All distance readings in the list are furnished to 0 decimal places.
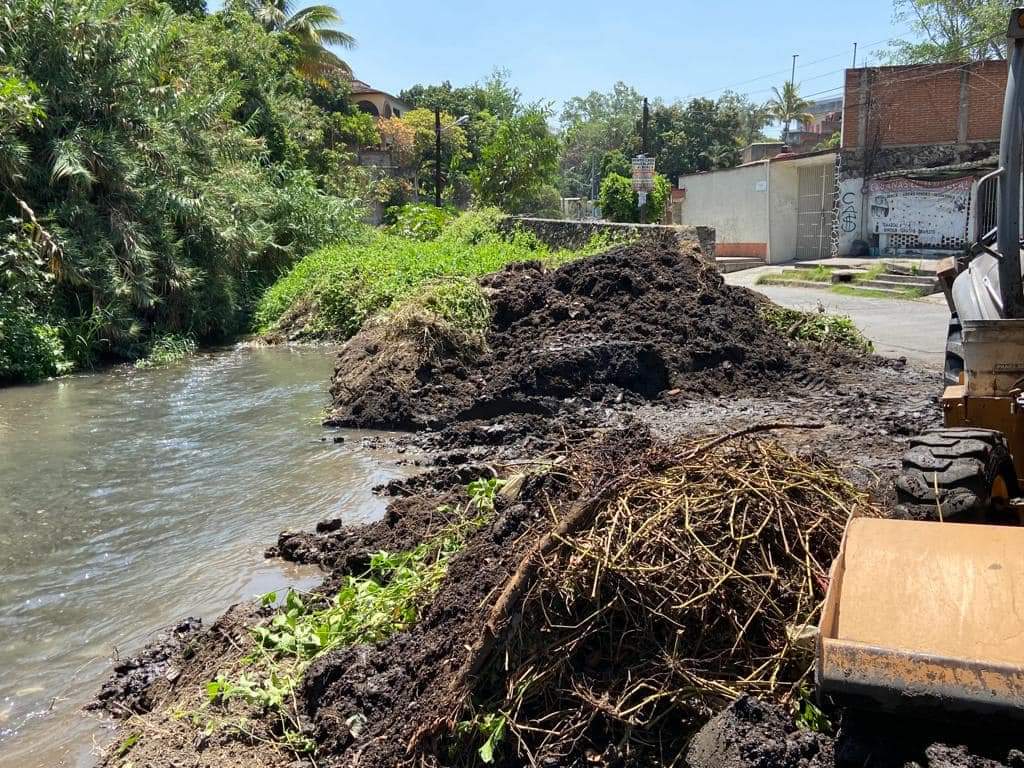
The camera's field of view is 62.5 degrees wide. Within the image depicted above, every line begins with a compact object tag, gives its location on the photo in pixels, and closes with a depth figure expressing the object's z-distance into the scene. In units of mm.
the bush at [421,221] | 26277
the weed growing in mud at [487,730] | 2938
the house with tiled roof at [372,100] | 50469
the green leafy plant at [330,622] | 3742
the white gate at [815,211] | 27906
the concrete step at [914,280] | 18802
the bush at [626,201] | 30375
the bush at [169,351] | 15359
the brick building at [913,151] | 23516
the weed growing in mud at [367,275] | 16375
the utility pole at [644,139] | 29383
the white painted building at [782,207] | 27719
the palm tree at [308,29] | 34844
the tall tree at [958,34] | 34844
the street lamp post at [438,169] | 32656
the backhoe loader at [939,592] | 1979
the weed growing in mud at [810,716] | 2602
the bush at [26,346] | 13359
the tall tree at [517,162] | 30656
